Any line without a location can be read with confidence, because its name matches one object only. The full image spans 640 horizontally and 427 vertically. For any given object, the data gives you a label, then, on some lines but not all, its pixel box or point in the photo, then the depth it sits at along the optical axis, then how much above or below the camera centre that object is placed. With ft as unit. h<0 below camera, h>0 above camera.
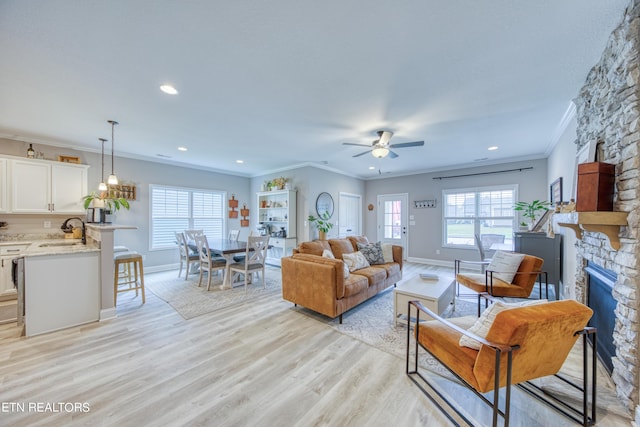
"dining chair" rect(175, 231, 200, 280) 16.12 -2.91
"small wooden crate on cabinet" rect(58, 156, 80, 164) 14.36 +3.08
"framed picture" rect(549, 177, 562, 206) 12.01 +1.25
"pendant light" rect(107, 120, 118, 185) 11.77 +1.57
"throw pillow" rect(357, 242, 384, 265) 13.79 -2.30
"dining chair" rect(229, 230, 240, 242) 19.50 -1.90
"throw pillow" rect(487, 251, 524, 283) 10.73 -2.33
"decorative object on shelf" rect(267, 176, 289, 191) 20.41 +2.46
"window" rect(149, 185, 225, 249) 18.45 -0.13
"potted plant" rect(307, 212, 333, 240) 19.04 -0.92
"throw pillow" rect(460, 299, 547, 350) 5.07 -2.32
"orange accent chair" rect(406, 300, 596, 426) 4.35 -2.63
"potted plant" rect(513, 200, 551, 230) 14.55 +0.38
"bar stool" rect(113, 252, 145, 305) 11.07 -2.47
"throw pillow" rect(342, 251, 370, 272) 12.52 -2.54
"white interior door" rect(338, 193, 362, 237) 22.87 -0.23
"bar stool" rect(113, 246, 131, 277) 13.52 -2.20
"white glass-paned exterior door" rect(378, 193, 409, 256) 23.53 -0.50
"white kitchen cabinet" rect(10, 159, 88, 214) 12.83 +1.33
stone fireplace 5.16 +1.04
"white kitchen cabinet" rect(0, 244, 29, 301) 11.75 -3.10
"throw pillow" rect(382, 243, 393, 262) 14.40 -2.34
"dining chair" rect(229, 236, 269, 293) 13.64 -2.67
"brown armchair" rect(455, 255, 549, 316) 10.33 -3.04
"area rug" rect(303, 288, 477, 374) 8.09 -4.55
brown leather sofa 9.70 -3.08
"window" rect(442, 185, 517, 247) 18.31 -0.01
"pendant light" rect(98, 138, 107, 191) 12.17 +2.15
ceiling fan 11.80 +3.38
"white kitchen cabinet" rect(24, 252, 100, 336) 8.82 -3.14
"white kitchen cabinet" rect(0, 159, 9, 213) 12.39 +1.17
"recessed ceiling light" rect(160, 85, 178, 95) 8.18 +4.19
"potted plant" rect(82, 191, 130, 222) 13.00 +0.51
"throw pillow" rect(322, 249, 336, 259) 11.76 -2.04
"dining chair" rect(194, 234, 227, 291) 14.05 -2.96
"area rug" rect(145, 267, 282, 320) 11.56 -4.53
